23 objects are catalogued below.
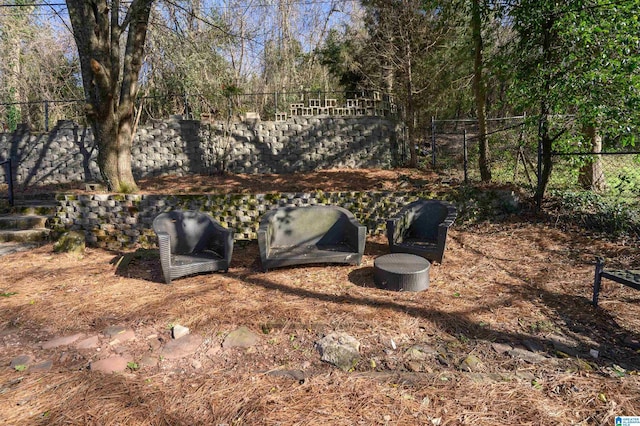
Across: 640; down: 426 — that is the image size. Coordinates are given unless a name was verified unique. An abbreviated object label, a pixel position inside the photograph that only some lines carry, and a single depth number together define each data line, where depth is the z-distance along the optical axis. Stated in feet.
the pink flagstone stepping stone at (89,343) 9.52
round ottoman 12.71
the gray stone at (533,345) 9.26
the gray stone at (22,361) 8.82
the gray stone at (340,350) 8.72
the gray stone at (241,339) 9.47
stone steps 19.94
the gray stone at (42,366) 8.55
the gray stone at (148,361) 8.66
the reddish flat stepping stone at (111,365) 8.48
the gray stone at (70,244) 17.87
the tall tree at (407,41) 34.65
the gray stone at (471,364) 8.47
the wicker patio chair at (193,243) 14.02
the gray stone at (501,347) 9.22
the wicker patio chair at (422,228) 15.48
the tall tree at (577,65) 17.33
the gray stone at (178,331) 9.91
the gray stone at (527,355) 8.81
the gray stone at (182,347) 9.09
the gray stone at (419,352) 8.90
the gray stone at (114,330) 10.14
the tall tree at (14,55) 48.18
